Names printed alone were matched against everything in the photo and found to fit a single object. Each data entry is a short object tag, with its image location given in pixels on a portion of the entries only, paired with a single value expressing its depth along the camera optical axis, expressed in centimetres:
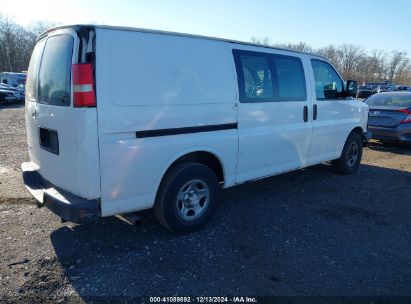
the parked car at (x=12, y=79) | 3342
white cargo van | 314
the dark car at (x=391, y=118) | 919
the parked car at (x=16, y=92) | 2481
